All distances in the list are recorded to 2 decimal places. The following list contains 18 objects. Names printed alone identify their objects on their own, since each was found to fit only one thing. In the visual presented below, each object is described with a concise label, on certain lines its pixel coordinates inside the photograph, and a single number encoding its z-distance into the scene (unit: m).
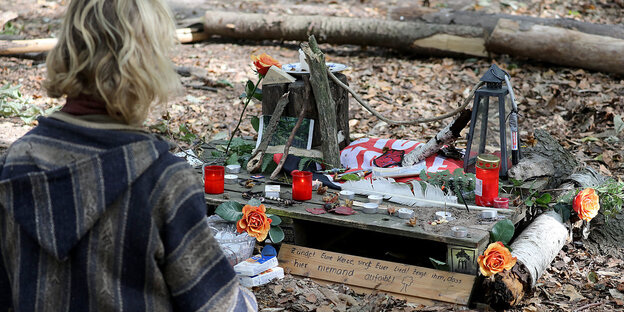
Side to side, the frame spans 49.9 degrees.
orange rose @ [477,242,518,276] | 3.42
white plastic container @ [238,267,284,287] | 3.73
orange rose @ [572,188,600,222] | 4.06
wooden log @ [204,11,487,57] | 8.58
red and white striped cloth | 4.86
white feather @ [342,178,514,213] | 4.19
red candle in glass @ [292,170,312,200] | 4.21
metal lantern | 4.45
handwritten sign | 3.58
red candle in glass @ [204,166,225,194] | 4.34
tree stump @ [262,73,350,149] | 4.86
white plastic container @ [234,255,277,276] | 3.75
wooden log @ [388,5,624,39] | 7.85
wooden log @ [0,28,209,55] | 9.09
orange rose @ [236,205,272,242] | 3.82
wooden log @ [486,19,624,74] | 7.54
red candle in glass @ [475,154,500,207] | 4.05
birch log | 3.50
